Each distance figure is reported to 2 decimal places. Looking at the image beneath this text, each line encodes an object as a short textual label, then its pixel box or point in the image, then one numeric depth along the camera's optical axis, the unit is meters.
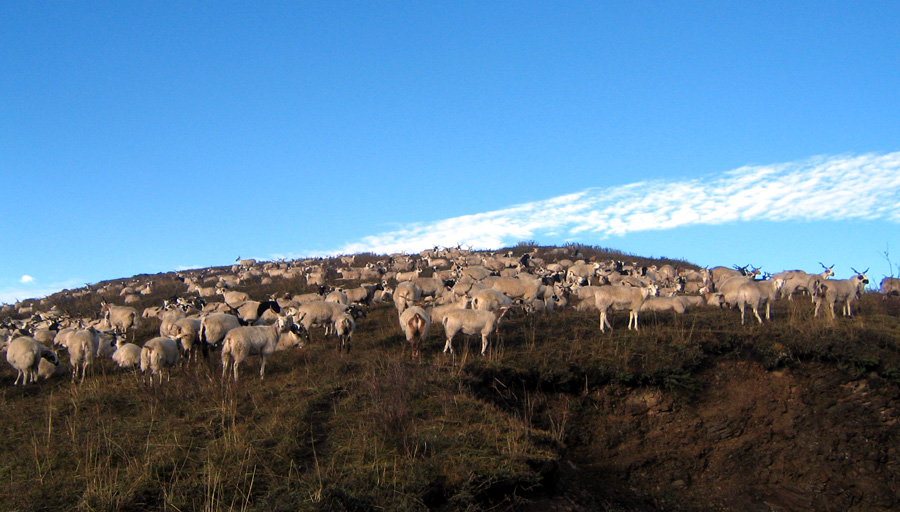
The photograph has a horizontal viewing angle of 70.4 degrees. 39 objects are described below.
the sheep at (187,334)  16.12
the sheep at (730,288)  20.27
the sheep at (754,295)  18.78
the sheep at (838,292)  19.84
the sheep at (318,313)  18.27
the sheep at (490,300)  18.72
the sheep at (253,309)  20.81
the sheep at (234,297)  27.82
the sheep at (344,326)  16.81
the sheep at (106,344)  17.84
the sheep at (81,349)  15.58
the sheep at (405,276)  32.38
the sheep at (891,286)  26.17
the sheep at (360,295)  24.72
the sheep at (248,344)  14.22
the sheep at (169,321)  17.46
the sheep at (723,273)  28.20
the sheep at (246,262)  48.69
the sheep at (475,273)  28.72
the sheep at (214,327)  15.92
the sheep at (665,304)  20.31
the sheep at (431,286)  25.78
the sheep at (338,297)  22.94
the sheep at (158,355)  14.36
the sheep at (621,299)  18.25
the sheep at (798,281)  22.73
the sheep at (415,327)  15.48
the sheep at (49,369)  15.77
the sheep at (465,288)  22.41
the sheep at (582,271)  30.98
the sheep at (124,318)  22.41
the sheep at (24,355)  15.16
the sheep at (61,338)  18.38
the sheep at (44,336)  20.50
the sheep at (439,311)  17.78
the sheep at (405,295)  21.38
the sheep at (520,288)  23.56
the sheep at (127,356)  15.16
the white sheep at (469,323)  15.69
